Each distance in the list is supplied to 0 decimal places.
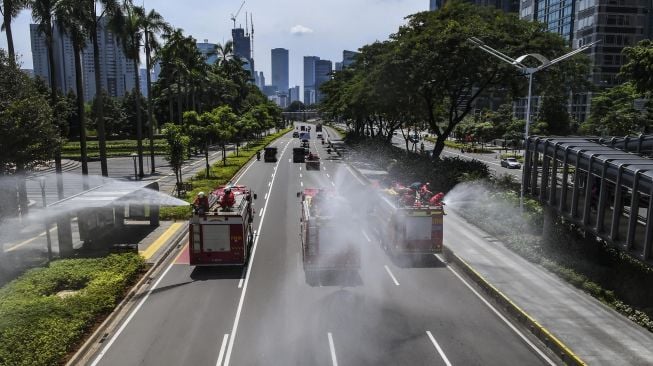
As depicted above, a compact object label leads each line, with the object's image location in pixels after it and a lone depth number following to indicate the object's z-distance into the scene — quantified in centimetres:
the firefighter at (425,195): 2181
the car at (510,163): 6231
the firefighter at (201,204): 1866
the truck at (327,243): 1836
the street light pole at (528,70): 2320
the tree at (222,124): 4759
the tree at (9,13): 2580
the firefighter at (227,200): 1971
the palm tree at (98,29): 3228
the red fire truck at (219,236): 1869
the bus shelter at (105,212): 2056
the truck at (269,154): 6475
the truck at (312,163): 5592
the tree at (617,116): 5731
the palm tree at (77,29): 2977
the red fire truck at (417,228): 2017
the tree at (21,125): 1980
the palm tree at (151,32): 4807
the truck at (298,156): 6469
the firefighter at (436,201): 2066
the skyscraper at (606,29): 9238
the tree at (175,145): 3553
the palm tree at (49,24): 2838
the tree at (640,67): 3503
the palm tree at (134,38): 4269
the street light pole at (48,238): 1908
